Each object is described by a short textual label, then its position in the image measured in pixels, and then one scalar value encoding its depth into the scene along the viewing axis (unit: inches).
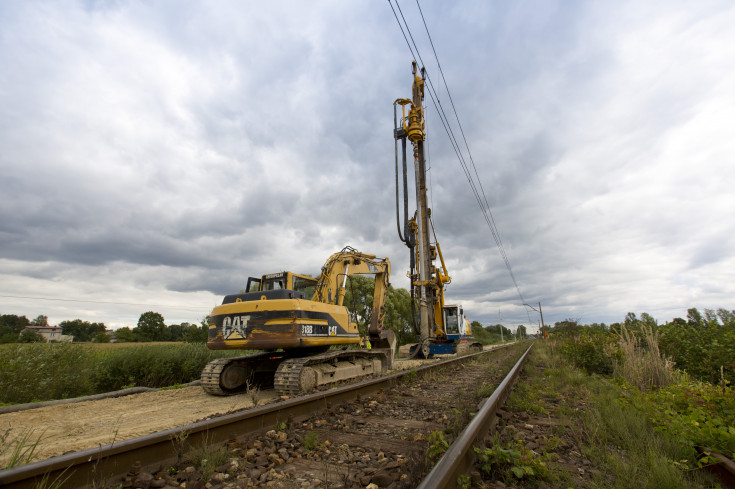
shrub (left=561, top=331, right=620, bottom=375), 384.5
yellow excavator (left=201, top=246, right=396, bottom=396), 267.4
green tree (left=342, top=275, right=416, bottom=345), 1352.1
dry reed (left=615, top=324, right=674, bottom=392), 261.7
